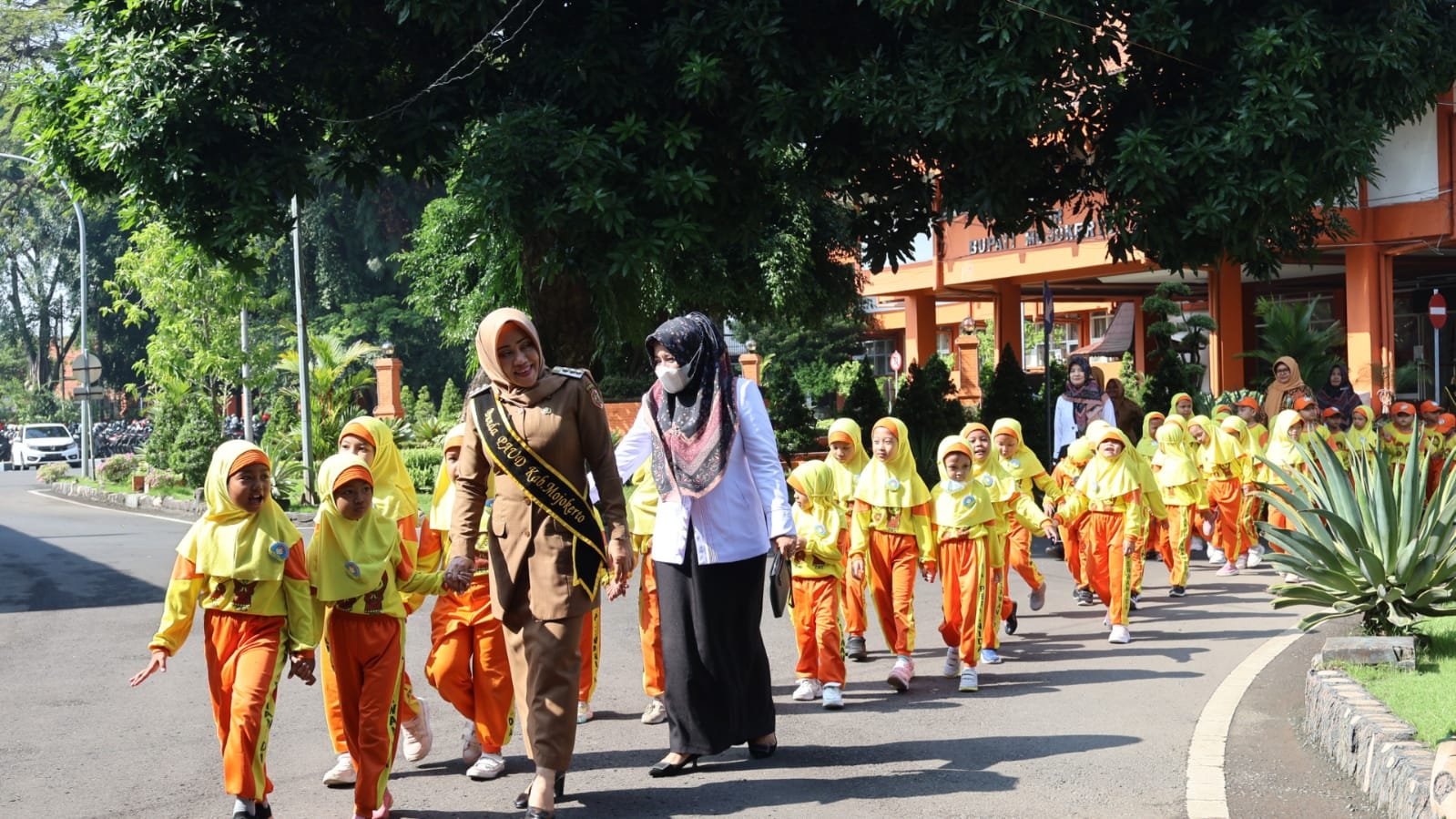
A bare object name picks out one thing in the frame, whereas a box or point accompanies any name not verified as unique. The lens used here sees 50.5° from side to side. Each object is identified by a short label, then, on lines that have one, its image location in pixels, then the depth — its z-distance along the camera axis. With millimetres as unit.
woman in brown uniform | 5762
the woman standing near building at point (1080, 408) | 15625
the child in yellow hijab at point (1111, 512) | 10273
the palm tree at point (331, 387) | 26656
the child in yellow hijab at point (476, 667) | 6484
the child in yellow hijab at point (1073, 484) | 11617
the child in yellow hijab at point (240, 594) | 5695
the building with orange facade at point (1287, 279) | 24953
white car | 48594
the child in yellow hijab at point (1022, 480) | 10805
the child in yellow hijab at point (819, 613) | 7930
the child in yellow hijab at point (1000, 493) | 9438
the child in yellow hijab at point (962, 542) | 8656
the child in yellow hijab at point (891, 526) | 8570
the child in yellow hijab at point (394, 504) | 6510
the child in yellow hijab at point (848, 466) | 8719
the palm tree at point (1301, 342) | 25281
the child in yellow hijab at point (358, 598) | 5852
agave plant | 7977
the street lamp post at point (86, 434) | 33438
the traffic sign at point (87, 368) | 32969
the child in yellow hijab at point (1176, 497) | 12414
